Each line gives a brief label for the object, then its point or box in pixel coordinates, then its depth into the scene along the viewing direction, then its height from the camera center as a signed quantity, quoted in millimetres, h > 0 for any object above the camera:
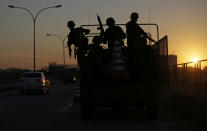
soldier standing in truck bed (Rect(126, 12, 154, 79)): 12367 +450
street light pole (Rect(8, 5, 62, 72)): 50656 +5550
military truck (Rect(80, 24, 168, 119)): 11992 -633
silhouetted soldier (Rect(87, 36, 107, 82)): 12383 +85
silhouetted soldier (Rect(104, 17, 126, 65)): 13102 +857
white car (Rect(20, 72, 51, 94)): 31750 -1377
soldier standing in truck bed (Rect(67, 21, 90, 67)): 13641 +738
